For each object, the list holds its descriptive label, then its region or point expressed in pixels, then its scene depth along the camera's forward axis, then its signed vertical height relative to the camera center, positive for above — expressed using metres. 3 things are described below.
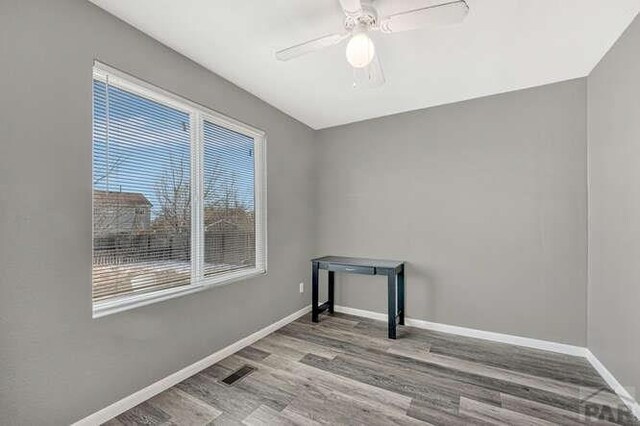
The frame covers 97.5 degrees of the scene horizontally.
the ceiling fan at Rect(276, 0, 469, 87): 1.39 +1.01
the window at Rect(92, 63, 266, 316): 1.81 +0.12
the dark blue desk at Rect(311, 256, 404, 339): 2.90 -0.67
